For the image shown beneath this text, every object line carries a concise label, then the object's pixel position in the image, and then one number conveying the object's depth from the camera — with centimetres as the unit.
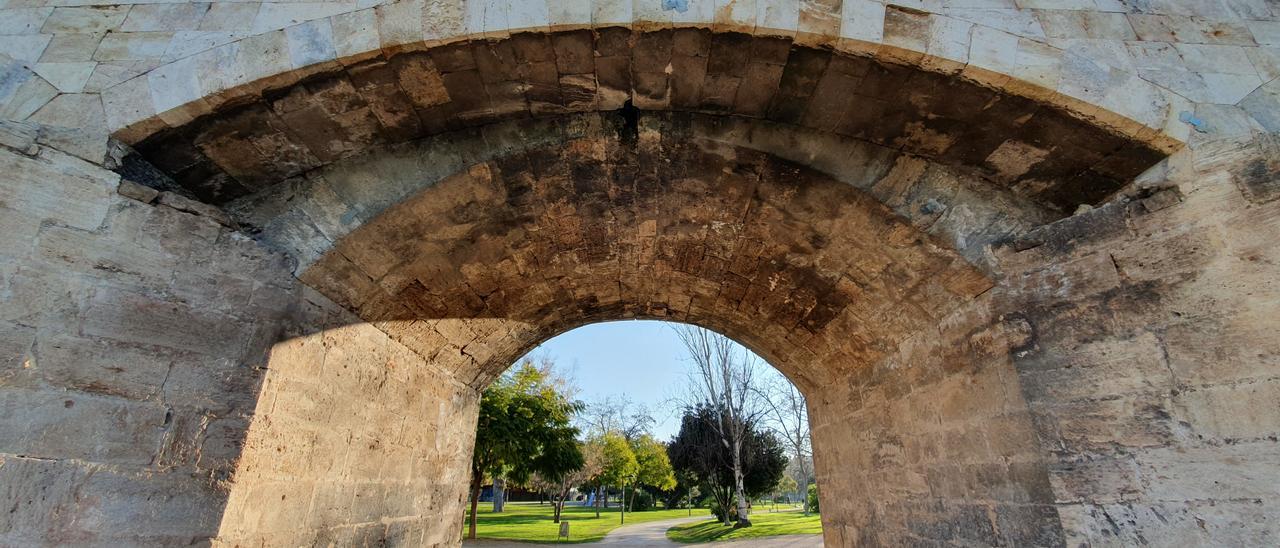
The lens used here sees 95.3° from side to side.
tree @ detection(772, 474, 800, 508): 4702
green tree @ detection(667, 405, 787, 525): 2400
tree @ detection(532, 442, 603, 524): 2800
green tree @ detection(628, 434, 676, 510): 3471
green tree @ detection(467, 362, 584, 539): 1540
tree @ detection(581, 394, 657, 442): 3841
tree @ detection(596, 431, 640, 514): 3127
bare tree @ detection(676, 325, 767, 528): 2200
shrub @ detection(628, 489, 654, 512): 4481
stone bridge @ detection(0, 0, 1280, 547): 254
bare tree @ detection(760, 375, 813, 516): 2397
